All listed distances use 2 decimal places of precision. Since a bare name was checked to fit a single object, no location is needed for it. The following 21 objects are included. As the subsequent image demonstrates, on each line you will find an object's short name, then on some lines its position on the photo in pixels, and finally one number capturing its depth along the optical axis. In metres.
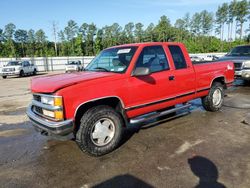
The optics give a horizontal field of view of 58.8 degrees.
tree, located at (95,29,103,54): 69.24
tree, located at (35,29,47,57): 71.94
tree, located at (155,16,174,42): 77.19
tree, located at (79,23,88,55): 72.70
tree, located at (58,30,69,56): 69.19
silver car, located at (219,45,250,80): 9.90
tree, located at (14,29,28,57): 75.38
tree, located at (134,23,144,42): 79.44
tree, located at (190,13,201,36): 76.01
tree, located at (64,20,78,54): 74.19
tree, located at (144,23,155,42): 78.67
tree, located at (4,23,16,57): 62.66
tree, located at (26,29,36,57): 70.81
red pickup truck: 3.60
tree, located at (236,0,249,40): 67.95
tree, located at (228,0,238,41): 69.19
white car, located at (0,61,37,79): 22.03
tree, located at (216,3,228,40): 71.38
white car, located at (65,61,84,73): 26.75
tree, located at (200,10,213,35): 74.57
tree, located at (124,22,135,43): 80.56
